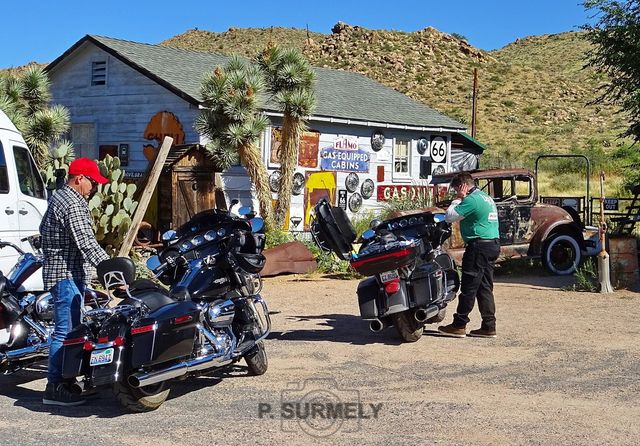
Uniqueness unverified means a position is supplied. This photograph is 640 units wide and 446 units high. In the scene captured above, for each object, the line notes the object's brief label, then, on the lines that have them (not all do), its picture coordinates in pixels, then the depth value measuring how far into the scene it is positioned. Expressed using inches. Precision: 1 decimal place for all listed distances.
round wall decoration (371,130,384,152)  893.2
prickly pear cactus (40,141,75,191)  563.5
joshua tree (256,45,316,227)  685.3
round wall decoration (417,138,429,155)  947.7
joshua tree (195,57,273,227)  665.6
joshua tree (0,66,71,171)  640.4
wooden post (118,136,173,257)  557.6
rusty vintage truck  577.6
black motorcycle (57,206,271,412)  250.8
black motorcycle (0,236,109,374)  291.3
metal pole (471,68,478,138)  1395.2
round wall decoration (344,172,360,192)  865.5
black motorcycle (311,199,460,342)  348.8
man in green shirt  368.2
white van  420.5
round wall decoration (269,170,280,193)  773.3
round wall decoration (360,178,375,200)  884.0
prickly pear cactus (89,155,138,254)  546.3
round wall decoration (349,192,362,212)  872.3
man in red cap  271.0
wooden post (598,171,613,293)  513.8
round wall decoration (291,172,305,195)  807.1
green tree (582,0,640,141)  626.5
